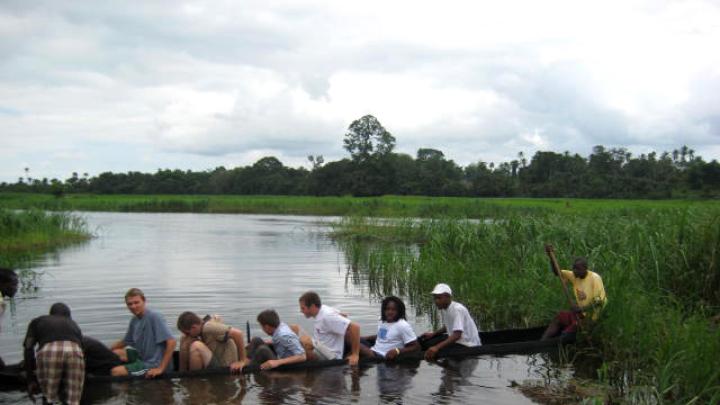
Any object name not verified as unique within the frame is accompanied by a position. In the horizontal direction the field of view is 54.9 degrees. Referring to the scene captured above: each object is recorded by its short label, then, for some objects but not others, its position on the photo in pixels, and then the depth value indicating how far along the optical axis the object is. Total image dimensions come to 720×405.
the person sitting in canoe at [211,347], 8.54
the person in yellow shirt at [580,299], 9.88
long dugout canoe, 8.29
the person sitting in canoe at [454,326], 9.45
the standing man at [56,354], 7.00
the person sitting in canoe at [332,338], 9.29
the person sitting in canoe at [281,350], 8.93
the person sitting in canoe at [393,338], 9.62
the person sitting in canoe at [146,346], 8.10
